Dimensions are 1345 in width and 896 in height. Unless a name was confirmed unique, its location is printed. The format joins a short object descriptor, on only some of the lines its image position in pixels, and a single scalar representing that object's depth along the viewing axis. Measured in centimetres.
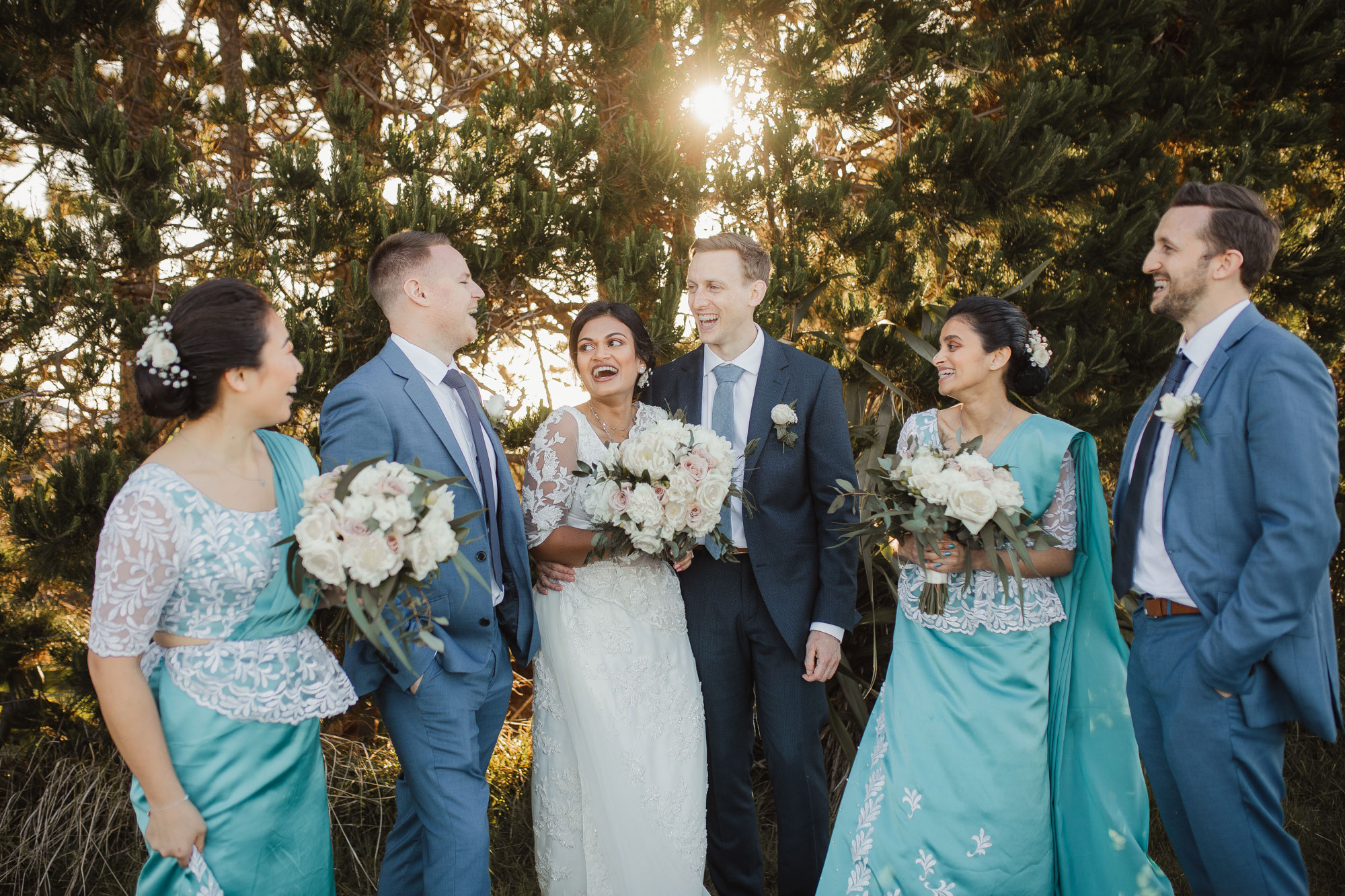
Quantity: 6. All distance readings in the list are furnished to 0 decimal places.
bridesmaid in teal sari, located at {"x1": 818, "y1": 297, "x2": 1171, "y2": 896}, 266
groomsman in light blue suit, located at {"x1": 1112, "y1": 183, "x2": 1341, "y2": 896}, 222
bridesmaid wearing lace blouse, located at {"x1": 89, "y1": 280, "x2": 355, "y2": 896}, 191
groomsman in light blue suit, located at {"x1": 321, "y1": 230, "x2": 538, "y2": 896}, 252
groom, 316
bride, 291
